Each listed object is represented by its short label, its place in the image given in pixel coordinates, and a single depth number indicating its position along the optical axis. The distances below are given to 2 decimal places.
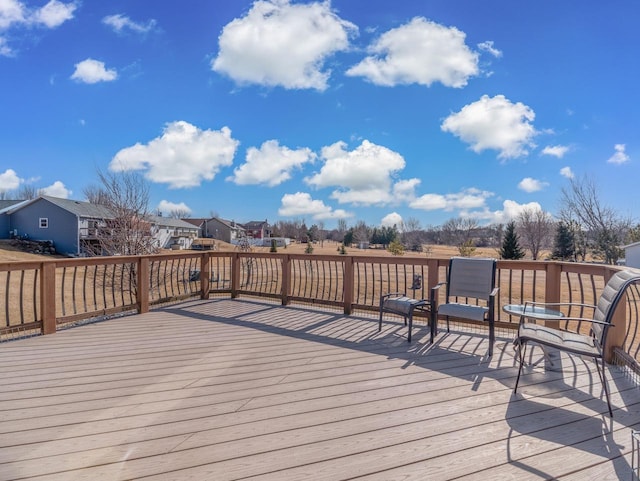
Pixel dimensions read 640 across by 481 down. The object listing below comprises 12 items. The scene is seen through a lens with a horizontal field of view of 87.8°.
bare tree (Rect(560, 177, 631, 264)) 22.59
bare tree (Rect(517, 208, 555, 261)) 31.75
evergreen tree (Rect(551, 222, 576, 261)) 28.59
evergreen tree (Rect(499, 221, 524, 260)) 26.41
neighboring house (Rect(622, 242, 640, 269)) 16.62
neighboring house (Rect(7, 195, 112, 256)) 25.34
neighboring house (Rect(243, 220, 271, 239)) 59.69
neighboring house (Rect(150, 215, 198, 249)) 35.06
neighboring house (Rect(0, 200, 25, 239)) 27.11
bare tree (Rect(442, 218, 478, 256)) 46.44
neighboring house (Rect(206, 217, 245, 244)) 53.38
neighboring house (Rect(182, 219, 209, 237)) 54.03
